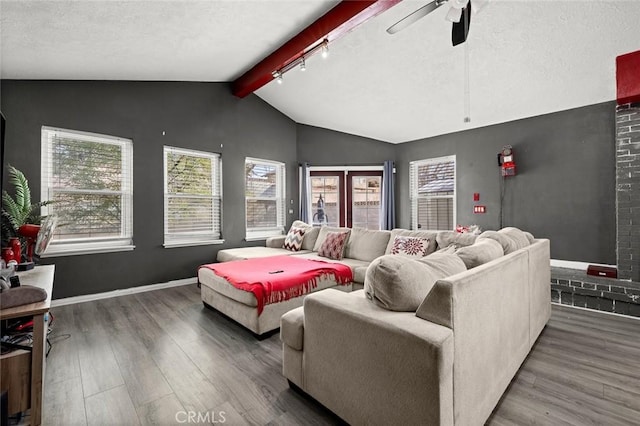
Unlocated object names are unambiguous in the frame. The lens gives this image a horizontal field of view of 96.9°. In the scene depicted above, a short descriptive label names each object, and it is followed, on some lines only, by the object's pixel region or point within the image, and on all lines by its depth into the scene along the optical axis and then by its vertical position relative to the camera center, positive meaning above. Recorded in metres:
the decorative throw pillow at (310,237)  4.76 -0.44
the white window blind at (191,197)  4.39 +0.25
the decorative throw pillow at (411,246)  3.38 -0.43
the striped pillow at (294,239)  4.76 -0.47
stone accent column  3.27 +0.21
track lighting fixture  3.29 +1.99
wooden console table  1.39 -0.78
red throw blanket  2.58 -0.64
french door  6.41 +0.33
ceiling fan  2.04 +1.48
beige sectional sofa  1.14 -0.66
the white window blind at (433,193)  5.98 +0.39
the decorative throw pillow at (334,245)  4.04 -0.50
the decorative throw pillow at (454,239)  3.10 -0.32
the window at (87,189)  3.44 +0.31
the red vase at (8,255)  2.44 -0.35
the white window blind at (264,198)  5.45 +0.29
